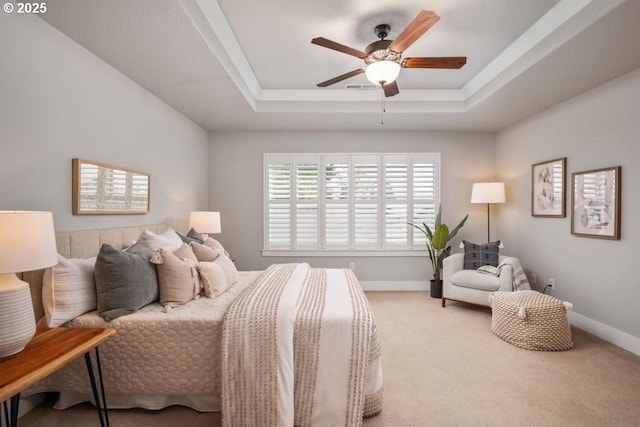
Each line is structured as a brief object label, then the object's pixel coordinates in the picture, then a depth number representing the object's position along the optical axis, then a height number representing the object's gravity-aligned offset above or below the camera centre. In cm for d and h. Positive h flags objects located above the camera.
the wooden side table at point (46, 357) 126 -65
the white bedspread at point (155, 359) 193 -87
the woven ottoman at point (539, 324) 291 -99
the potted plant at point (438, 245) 464 -48
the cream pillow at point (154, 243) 246 -28
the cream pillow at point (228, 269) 273 -50
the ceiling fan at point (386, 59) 226 +112
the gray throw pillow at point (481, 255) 413 -55
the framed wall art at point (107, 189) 245 +16
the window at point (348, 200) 507 +16
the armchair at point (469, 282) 377 -83
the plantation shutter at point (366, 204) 507 +10
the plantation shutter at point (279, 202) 507 +11
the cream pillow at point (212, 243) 352 -37
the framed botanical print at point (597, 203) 305 +10
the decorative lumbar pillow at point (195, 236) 354 -29
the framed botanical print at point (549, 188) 369 +29
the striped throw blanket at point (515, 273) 370 -70
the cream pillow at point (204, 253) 291 -39
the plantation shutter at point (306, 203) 507 +11
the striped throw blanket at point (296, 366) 177 -85
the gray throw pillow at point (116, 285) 200 -47
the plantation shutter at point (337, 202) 507 +12
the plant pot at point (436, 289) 464 -109
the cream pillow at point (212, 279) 244 -52
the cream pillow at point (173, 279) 223 -48
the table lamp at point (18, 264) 139 -24
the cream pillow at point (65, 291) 191 -50
